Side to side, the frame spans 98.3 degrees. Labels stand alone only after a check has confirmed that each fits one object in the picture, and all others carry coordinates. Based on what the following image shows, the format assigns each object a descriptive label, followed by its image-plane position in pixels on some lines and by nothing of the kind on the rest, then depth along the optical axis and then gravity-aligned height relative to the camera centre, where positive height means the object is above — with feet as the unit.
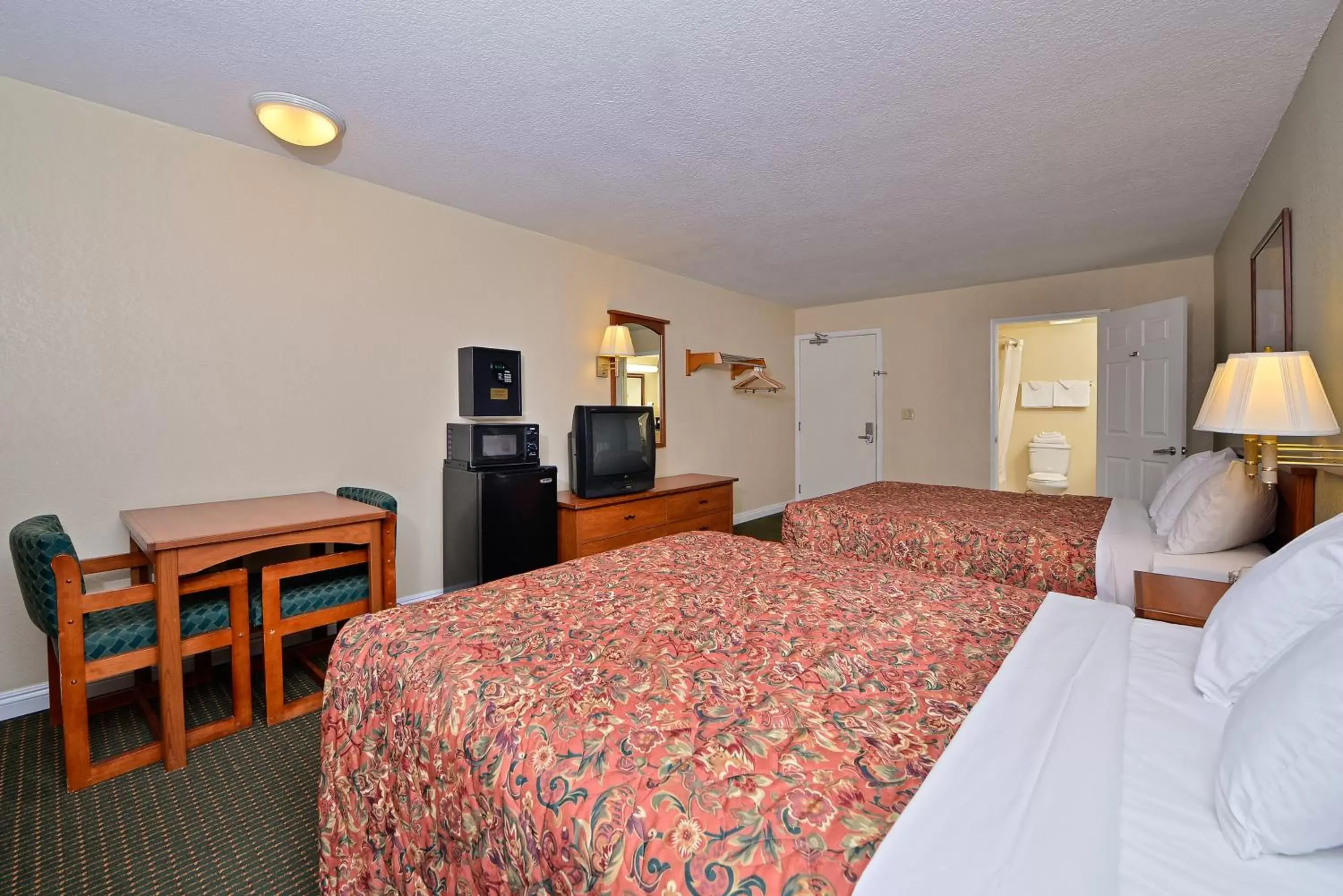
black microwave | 10.84 -0.11
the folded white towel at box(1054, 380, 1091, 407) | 20.25 +1.48
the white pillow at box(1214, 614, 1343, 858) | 2.35 -1.42
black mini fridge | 10.67 -1.60
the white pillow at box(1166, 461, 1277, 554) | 6.96 -0.97
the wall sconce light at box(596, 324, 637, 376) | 14.12 +2.26
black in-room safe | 11.51 +1.18
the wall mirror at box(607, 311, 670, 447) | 15.01 +1.83
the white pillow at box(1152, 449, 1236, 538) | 8.05 -0.77
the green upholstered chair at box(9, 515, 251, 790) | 5.98 -2.08
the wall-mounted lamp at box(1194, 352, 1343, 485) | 5.59 +0.28
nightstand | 5.76 -1.71
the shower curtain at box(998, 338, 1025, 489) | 20.53 +1.60
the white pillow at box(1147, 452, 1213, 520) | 9.00 -0.64
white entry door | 20.12 +0.94
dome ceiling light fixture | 7.45 +4.33
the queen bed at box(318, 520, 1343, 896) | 2.38 -1.64
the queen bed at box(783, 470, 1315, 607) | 7.18 -1.53
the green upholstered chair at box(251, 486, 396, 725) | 7.38 -2.12
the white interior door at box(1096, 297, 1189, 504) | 13.04 +0.90
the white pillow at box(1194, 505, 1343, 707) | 3.42 -1.11
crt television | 12.54 -0.26
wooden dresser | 11.96 -1.72
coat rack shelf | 16.78 +2.32
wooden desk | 6.47 -1.17
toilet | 20.02 -0.97
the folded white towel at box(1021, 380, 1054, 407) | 20.83 +1.53
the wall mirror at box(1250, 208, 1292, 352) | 7.75 +2.13
